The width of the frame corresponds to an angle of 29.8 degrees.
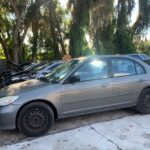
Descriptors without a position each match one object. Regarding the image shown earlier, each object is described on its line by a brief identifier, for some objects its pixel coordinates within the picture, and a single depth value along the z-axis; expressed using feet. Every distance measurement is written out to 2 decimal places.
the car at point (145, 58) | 51.29
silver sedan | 17.42
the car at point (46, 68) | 34.38
